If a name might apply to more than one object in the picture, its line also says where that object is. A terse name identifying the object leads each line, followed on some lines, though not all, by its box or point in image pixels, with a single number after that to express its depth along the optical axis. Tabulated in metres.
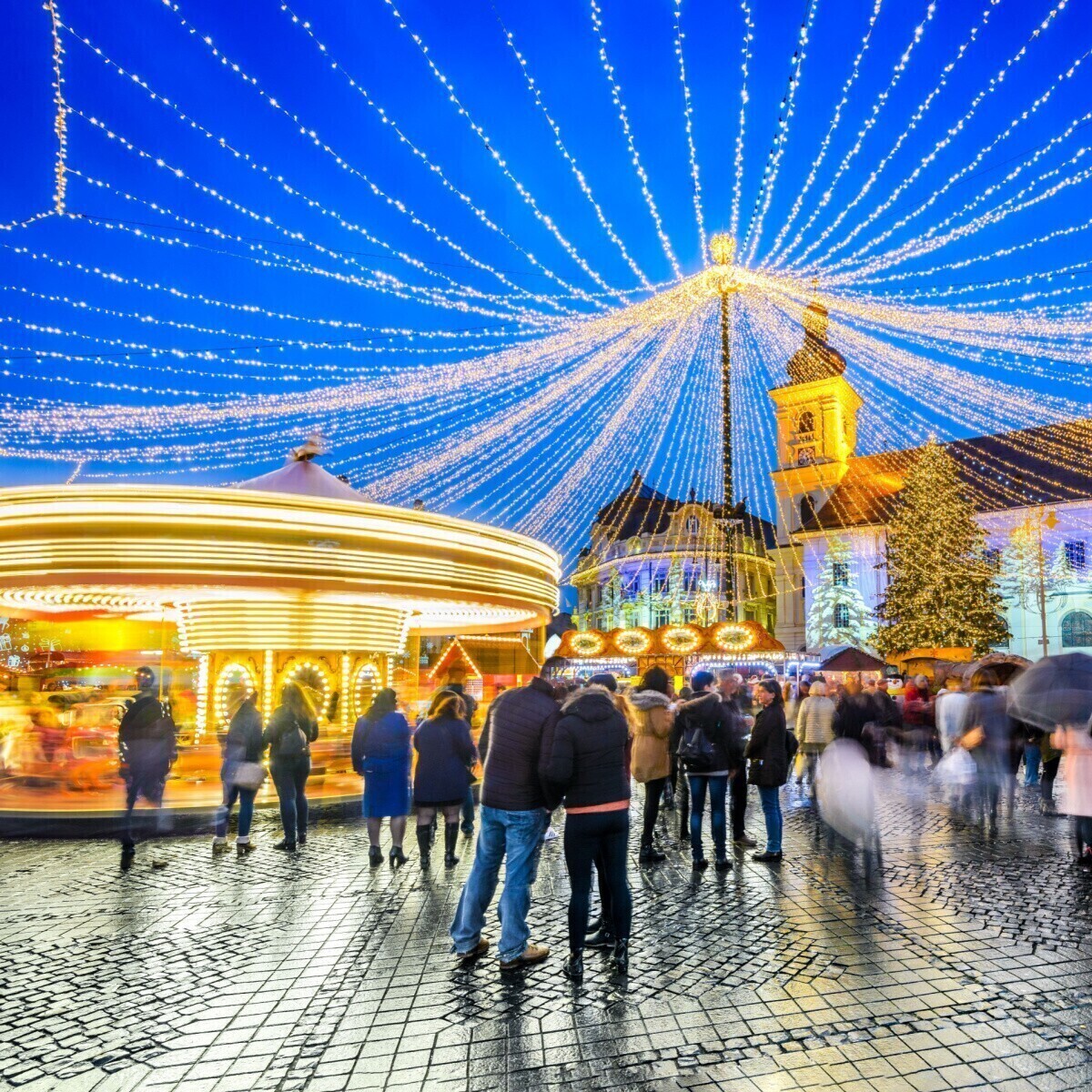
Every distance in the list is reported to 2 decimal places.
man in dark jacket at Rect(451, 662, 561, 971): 4.77
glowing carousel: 9.31
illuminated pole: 18.83
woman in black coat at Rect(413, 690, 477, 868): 7.11
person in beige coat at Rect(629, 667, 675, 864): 7.66
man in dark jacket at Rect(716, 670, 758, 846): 8.15
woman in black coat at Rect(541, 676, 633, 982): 4.68
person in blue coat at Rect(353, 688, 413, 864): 7.48
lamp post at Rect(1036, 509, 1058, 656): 31.40
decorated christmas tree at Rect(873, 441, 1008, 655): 34.81
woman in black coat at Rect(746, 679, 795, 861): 7.43
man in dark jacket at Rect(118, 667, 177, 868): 7.83
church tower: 52.31
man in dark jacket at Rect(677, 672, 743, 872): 7.15
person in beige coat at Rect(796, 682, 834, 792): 9.88
